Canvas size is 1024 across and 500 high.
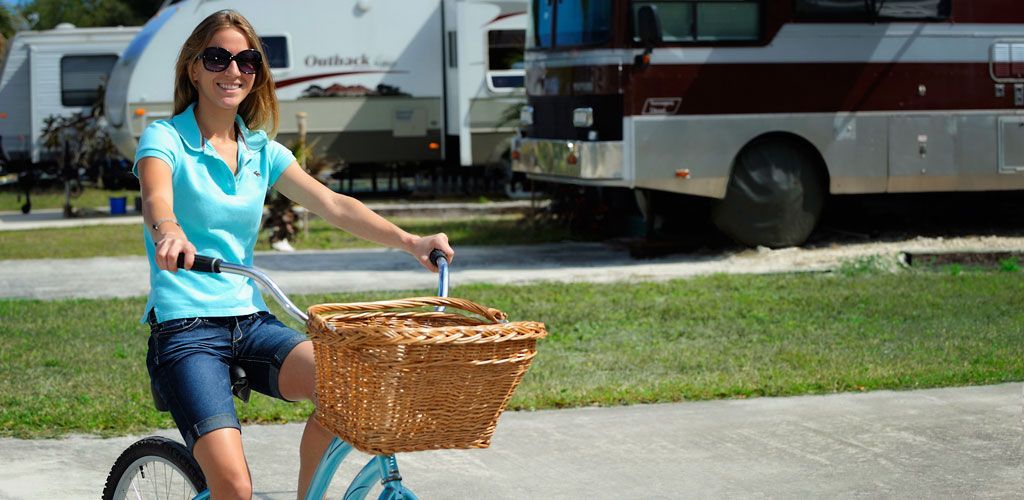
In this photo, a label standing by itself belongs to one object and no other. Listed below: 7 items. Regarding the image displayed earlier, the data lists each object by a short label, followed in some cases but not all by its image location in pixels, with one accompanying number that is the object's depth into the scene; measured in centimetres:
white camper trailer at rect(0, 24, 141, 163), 2508
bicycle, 338
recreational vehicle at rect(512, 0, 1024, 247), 1301
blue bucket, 1973
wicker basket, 303
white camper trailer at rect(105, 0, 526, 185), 1995
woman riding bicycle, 357
